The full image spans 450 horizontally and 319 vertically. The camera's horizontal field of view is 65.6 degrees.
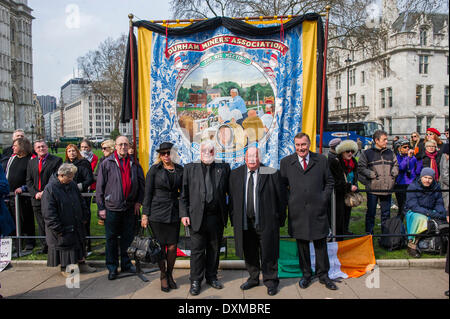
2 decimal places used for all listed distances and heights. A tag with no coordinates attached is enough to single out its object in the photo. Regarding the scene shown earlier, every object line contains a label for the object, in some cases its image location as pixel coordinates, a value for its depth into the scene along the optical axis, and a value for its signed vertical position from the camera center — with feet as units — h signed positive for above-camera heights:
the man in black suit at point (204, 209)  14.93 -2.33
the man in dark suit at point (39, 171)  19.77 -0.80
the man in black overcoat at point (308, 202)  15.26 -2.13
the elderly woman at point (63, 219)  15.84 -2.89
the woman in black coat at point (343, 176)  18.62 -1.30
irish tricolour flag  16.55 -5.16
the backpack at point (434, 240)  17.94 -4.59
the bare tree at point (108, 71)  129.29 +33.15
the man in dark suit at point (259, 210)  14.89 -2.40
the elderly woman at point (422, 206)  18.61 -2.93
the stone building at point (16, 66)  205.36 +58.41
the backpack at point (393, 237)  19.34 -4.67
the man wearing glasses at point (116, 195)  16.57 -1.86
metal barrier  17.62 -3.61
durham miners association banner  18.65 +3.57
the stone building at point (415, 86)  160.86 +31.24
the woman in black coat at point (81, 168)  20.51 -0.69
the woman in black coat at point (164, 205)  15.25 -2.17
